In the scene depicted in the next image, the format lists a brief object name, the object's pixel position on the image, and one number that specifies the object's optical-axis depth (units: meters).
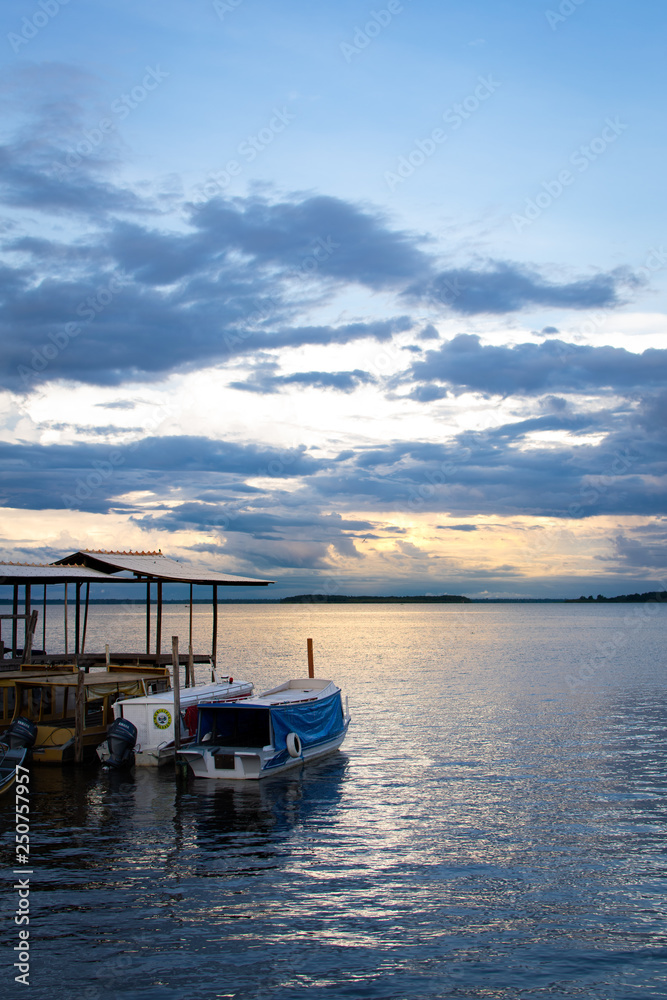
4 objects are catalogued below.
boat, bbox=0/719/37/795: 25.43
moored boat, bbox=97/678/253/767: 28.88
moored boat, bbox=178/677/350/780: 26.53
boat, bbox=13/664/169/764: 28.84
